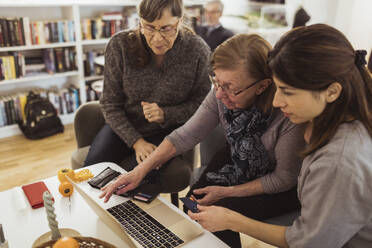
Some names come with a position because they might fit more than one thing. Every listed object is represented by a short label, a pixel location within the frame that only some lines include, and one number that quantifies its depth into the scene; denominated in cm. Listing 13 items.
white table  88
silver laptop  85
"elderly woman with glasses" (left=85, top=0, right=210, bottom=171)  156
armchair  150
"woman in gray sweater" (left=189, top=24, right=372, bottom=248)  75
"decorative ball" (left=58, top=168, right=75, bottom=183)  113
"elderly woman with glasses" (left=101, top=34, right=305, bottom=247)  110
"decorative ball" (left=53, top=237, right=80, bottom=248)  69
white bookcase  296
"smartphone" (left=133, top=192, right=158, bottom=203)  104
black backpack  297
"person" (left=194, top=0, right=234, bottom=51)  322
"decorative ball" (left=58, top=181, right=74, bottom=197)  108
